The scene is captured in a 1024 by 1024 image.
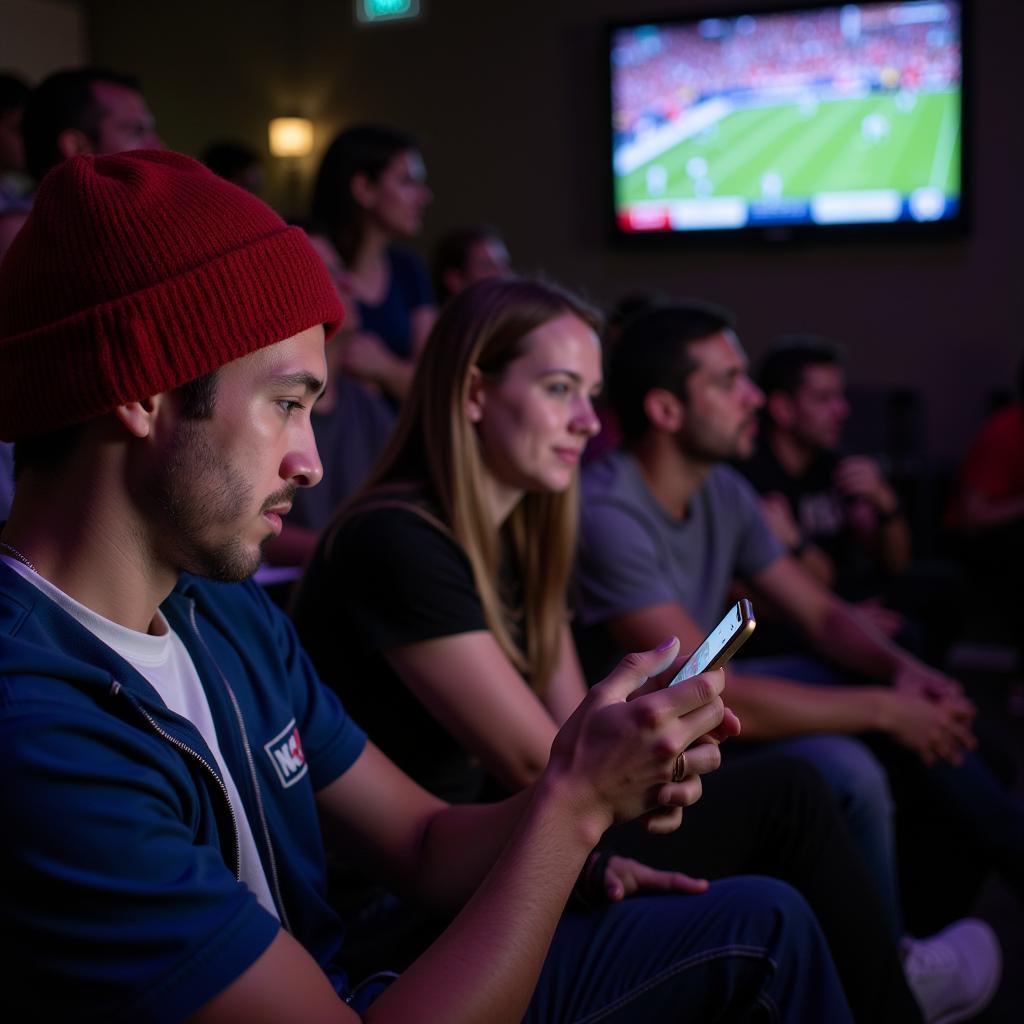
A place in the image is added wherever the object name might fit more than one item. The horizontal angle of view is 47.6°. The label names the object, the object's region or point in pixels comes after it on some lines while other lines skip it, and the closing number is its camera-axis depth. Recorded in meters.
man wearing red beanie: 0.78
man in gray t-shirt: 2.08
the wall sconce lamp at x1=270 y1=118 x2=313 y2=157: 6.27
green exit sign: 5.98
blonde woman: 1.46
